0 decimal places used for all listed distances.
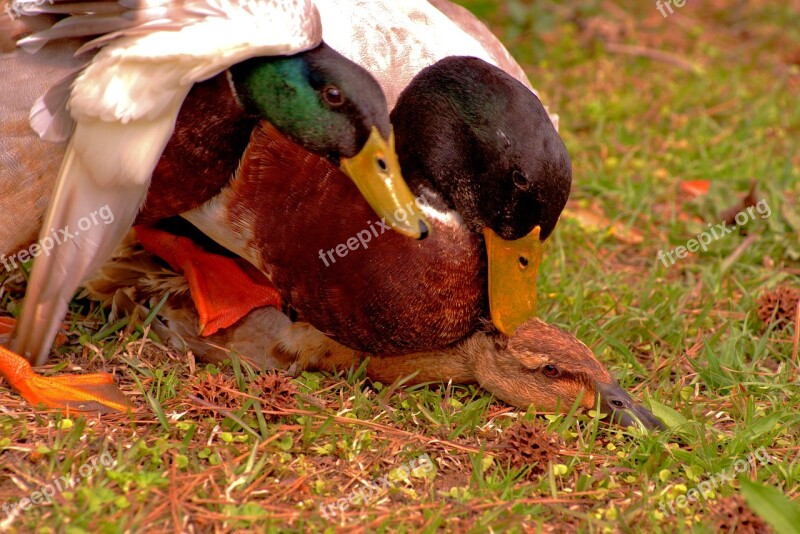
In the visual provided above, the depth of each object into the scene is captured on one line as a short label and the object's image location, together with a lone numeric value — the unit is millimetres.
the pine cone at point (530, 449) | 5453
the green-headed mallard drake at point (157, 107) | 5359
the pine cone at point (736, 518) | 4953
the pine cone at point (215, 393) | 5707
